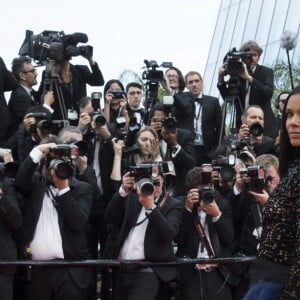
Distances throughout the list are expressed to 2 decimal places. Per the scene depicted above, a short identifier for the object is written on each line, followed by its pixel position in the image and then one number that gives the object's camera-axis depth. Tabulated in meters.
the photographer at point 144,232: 10.48
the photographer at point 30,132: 11.93
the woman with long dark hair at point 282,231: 4.89
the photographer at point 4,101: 12.95
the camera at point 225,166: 11.16
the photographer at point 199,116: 13.53
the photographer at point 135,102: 13.93
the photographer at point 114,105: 13.28
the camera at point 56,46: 13.18
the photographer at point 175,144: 12.19
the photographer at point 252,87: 13.53
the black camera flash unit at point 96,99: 12.58
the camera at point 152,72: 13.62
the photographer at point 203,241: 10.98
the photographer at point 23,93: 13.21
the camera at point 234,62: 13.22
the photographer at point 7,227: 10.10
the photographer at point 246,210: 10.77
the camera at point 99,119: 12.14
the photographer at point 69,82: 13.41
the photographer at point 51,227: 10.39
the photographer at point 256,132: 12.41
